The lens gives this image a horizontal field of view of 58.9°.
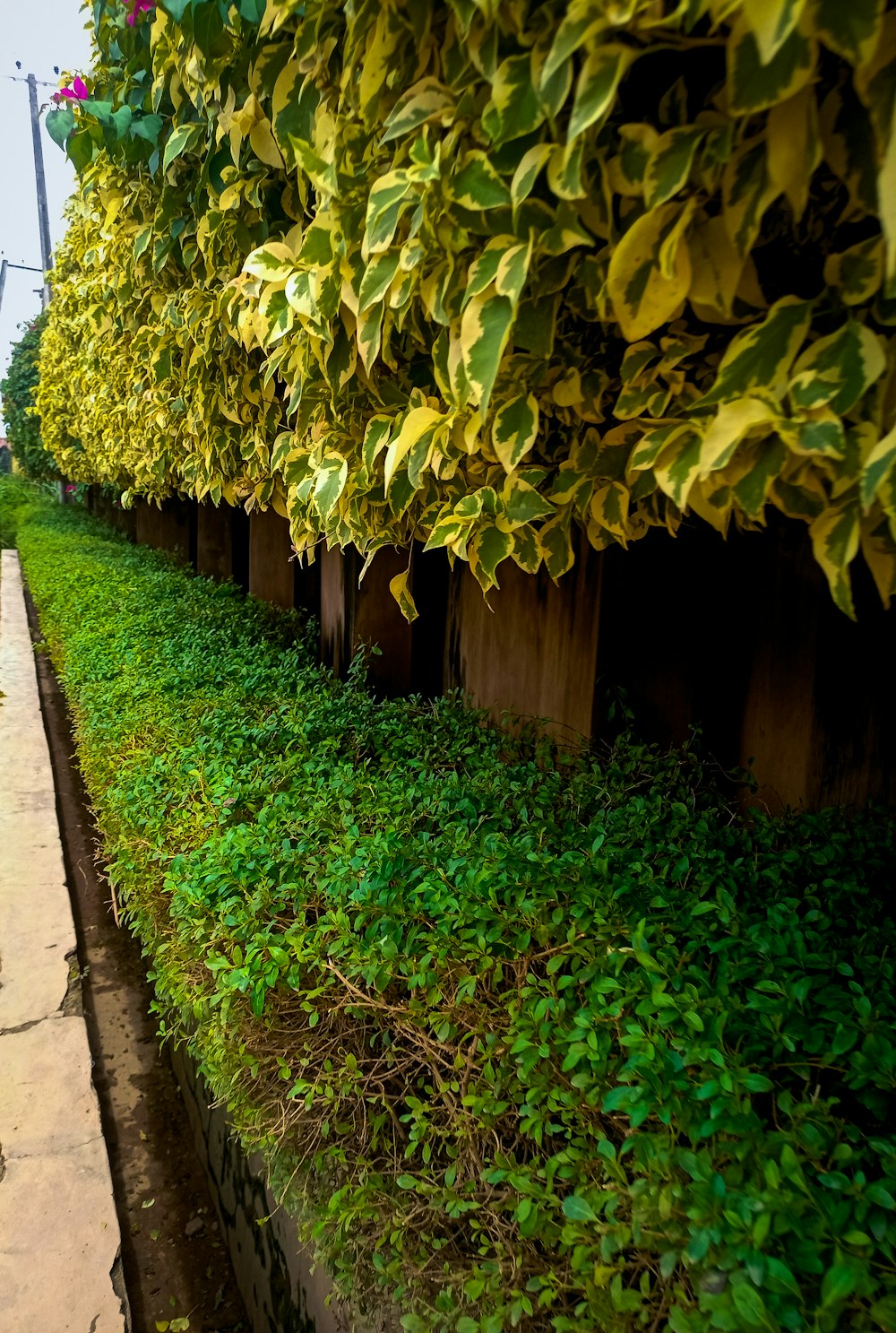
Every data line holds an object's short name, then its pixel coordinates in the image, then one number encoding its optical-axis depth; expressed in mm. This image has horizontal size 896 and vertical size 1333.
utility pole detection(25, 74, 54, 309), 24516
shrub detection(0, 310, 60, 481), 22906
